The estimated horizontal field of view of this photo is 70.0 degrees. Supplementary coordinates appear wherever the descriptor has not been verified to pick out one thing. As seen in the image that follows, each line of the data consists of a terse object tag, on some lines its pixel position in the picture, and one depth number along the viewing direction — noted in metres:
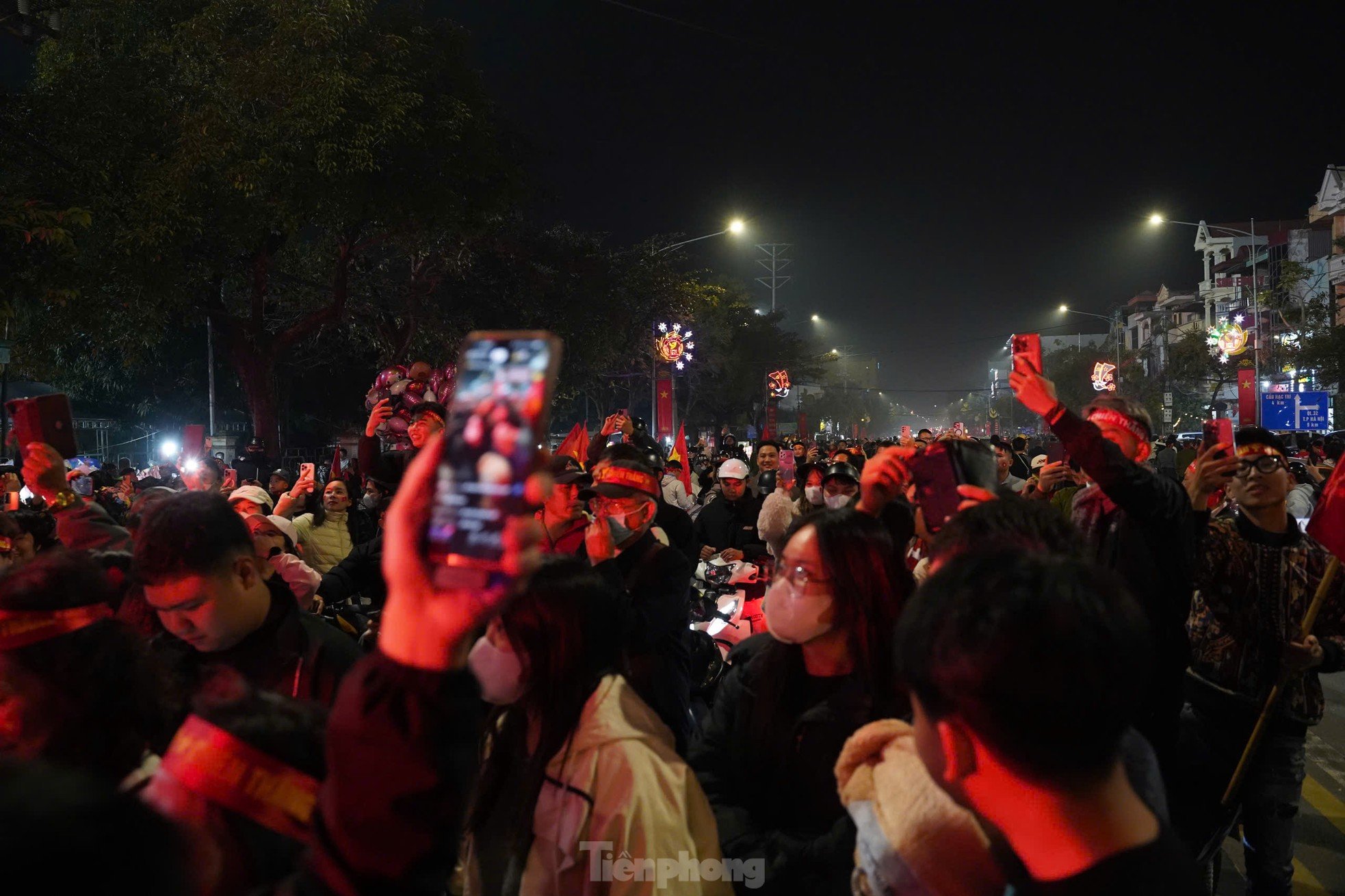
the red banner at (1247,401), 8.03
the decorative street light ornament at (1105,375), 22.50
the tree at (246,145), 15.85
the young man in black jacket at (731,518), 8.44
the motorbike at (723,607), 4.95
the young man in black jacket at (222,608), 2.60
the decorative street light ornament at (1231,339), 31.17
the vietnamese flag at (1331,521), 3.72
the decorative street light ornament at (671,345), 28.83
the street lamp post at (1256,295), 30.21
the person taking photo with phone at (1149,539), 3.38
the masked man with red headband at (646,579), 3.73
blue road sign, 22.86
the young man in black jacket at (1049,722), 1.35
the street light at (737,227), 30.29
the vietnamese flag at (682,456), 12.30
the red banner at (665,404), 28.31
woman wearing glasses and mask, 2.50
